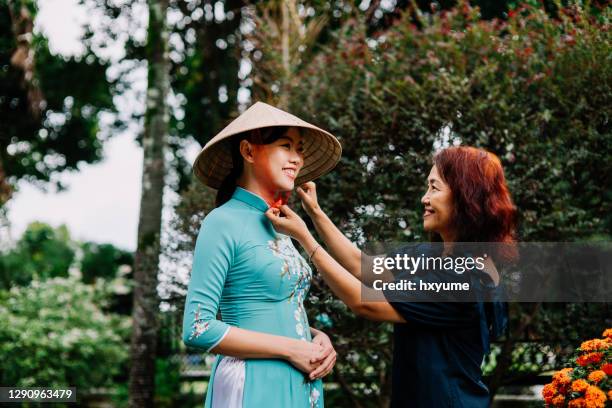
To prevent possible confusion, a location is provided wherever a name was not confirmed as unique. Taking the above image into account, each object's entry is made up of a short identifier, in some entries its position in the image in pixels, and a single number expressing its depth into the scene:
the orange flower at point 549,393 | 3.05
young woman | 2.18
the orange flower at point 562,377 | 3.02
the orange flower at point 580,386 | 2.90
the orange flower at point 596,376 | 2.93
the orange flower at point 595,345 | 3.11
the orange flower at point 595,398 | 2.83
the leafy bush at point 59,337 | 7.82
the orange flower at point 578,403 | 2.88
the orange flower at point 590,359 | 3.08
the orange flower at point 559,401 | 3.00
